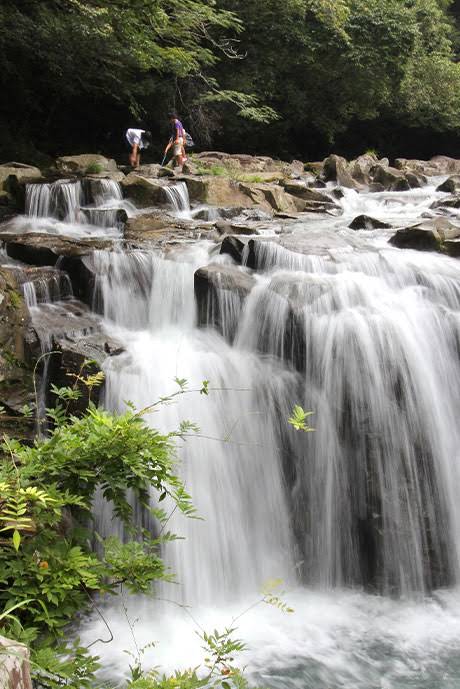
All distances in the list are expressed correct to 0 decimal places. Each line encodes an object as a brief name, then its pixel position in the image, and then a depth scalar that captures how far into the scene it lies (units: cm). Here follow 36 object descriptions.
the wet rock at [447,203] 1338
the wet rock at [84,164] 1391
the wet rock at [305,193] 1431
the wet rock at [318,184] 1688
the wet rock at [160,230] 911
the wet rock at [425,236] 831
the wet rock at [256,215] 1163
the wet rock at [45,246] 771
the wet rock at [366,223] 1060
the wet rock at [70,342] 561
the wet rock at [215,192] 1245
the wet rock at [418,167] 2190
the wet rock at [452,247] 804
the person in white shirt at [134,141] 1581
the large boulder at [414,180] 1791
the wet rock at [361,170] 1811
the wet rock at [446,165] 2341
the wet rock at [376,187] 1731
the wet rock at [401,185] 1756
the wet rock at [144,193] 1181
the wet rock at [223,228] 944
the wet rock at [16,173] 1130
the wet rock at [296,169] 1825
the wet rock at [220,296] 674
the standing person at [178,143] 1552
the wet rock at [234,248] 784
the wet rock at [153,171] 1392
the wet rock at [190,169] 1496
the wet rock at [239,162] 1767
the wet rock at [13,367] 538
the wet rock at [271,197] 1278
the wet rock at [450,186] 1678
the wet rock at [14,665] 203
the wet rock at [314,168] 1941
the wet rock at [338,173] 1742
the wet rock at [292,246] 766
